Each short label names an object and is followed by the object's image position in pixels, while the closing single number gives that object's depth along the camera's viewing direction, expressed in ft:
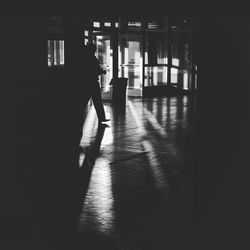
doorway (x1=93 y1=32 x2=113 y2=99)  59.16
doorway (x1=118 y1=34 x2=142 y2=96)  62.03
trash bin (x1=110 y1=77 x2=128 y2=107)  52.54
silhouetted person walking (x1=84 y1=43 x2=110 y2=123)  38.27
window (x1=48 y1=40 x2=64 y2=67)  46.02
